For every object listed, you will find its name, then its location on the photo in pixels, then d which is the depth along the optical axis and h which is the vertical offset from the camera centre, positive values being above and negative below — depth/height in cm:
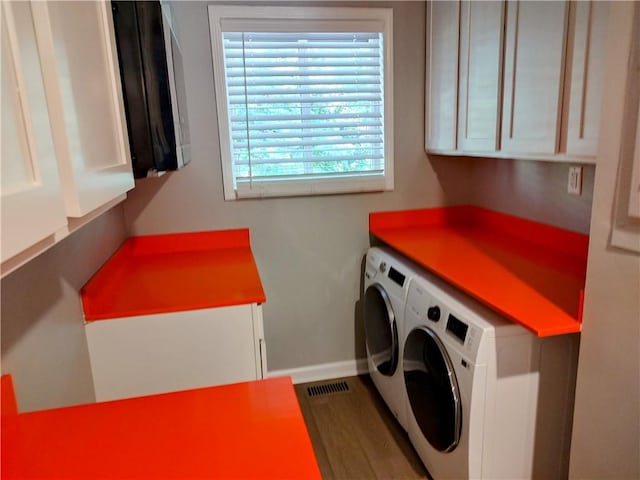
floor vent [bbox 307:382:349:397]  276 -152
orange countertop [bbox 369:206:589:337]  153 -60
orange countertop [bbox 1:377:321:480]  88 -60
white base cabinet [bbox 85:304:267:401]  172 -79
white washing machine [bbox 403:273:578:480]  159 -94
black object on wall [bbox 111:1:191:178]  137 +16
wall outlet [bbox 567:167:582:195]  200 -26
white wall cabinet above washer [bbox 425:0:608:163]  152 +17
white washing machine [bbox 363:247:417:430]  222 -97
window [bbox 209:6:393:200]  243 +17
